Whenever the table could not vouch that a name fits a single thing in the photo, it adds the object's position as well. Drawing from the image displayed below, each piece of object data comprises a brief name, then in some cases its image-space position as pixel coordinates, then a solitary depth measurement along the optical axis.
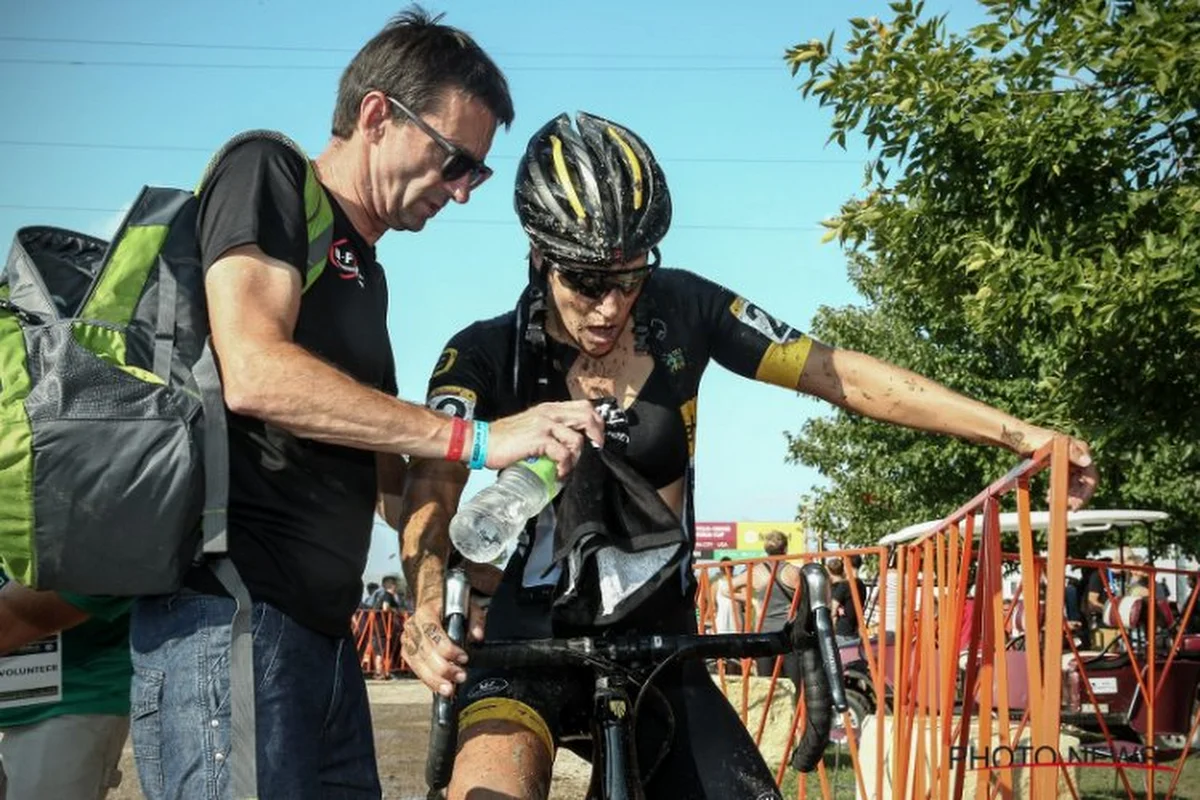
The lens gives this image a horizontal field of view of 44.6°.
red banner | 67.94
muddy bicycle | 2.93
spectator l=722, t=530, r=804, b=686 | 12.87
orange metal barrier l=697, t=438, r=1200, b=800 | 4.43
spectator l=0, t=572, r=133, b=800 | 4.05
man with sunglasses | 2.67
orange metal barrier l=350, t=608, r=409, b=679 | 29.45
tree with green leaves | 8.90
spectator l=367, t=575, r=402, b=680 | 29.41
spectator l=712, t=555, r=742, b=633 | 10.12
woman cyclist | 3.21
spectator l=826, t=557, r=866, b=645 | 14.65
